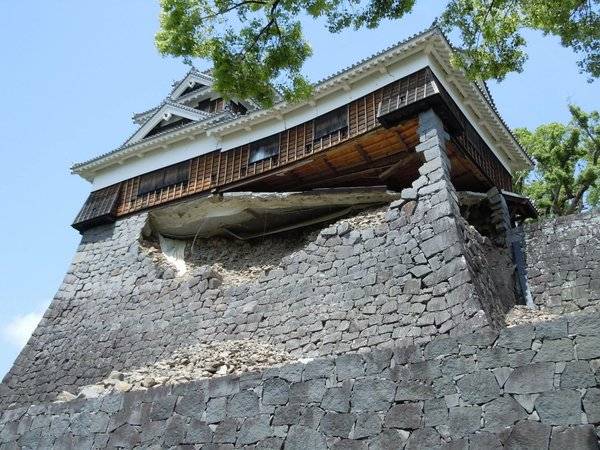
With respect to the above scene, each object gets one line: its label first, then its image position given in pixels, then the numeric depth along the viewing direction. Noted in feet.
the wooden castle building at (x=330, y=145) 43.86
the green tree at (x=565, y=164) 68.85
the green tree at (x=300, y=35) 25.99
